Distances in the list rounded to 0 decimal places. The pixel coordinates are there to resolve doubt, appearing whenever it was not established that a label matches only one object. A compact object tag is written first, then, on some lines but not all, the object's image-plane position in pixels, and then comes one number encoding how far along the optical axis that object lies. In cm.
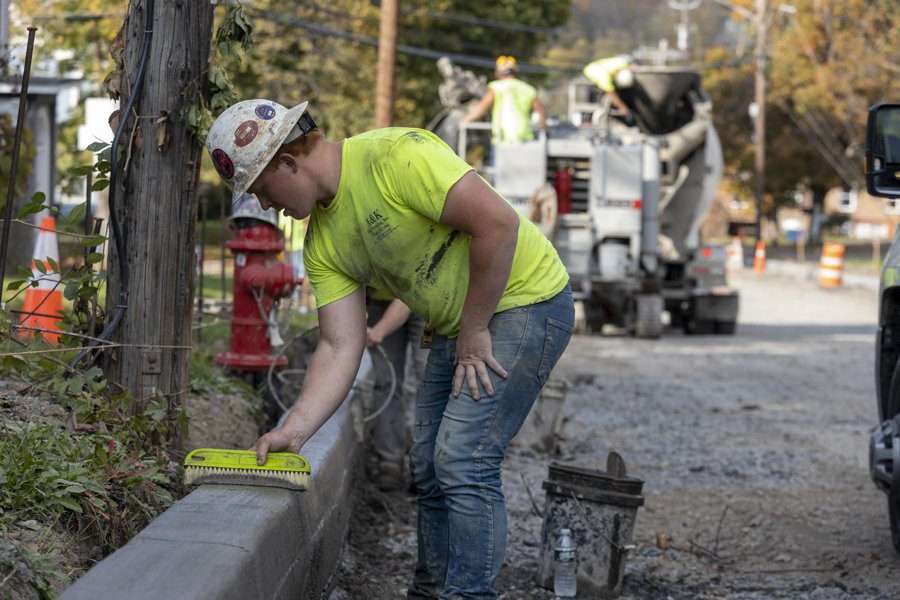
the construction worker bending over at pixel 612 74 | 3581
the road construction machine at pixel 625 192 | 3302
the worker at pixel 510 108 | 3109
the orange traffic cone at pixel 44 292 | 1155
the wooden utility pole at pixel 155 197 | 921
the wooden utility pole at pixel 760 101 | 8190
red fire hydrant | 1302
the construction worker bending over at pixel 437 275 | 742
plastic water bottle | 977
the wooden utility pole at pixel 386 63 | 3316
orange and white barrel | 5647
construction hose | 1247
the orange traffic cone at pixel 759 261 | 7048
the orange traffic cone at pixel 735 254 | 6924
